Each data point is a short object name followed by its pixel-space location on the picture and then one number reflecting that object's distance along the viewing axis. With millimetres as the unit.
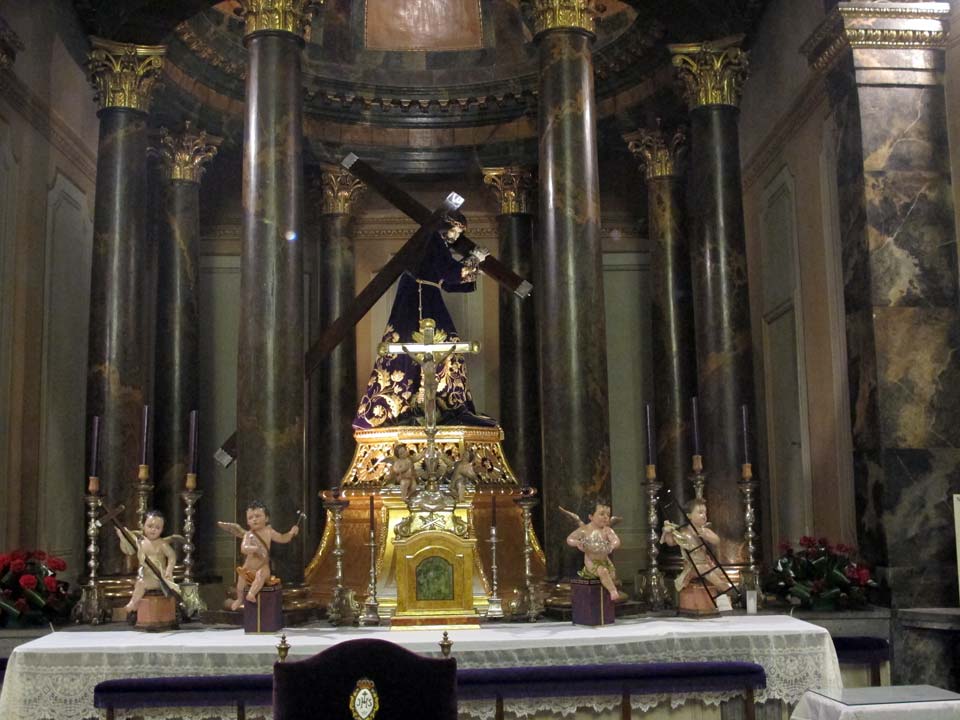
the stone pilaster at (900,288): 8820
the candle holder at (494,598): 8766
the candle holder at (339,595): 8680
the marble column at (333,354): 14188
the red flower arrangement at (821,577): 8977
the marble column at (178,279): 12969
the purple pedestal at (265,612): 8031
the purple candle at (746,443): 9648
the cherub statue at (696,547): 8609
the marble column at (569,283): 9216
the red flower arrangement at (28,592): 9008
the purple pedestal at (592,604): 8219
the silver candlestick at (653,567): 9305
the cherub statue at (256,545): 8008
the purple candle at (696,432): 9625
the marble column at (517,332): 14289
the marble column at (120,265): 10633
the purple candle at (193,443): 9344
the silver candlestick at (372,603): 8570
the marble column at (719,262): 10773
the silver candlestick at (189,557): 9211
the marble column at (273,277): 9094
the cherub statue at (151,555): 8352
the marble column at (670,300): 12852
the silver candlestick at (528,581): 8843
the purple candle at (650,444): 9102
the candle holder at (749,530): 9266
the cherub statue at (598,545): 8188
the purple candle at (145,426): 9367
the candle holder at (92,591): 9062
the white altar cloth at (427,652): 7215
